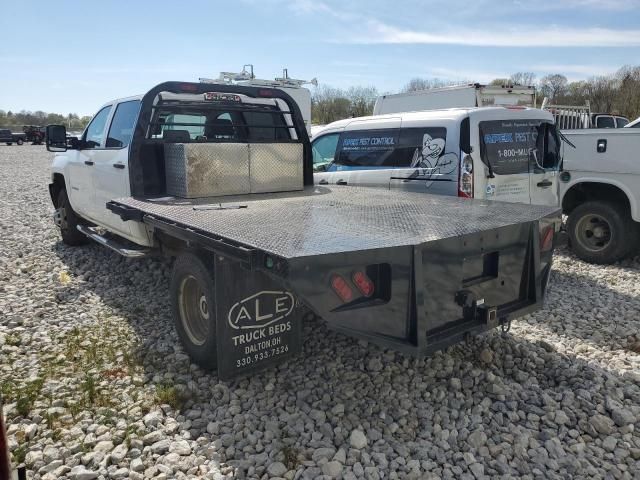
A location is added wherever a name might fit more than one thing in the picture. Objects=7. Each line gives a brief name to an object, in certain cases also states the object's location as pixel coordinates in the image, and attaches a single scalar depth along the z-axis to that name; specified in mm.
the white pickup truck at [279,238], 2652
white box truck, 11352
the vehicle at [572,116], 11836
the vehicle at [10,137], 44844
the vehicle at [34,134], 46938
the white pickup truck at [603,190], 6496
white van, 5652
